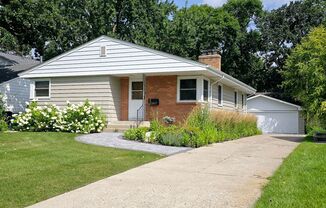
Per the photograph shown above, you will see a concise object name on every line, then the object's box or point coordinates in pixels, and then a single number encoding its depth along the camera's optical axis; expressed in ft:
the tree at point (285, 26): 141.18
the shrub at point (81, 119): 57.77
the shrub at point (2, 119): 58.23
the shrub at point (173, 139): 43.73
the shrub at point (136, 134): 47.14
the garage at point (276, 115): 107.96
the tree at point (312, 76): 62.85
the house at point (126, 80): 61.00
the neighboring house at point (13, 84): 91.59
